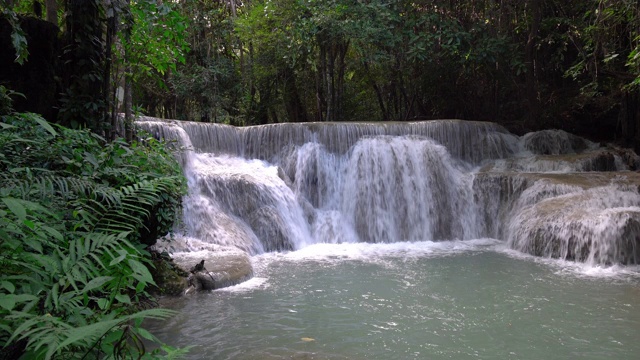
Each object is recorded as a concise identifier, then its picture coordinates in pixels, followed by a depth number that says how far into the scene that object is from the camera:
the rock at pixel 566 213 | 8.57
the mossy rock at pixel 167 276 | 6.42
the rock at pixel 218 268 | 6.91
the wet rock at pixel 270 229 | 10.35
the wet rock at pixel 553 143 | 14.40
